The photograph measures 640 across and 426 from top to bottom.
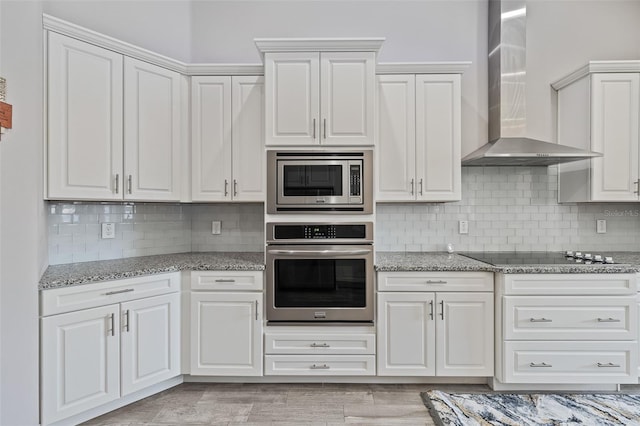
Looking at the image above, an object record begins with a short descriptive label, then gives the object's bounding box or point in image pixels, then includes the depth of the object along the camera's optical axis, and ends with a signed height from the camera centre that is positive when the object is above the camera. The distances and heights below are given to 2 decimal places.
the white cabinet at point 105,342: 2.11 -0.80
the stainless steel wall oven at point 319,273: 2.74 -0.44
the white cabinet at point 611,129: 2.98 +0.65
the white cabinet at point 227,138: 3.04 +0.58
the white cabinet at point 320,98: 2.75 +0.81
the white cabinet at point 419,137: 3.03 +0.58
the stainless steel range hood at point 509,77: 3.14 +1.11
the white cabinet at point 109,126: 2.37 +0.57
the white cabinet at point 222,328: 2.72 -0.83
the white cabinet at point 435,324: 2.68 -0.79
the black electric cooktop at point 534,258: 2.71 -0.35
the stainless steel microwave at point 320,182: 2.75 +0.21
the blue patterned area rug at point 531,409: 2.32 -1.25
